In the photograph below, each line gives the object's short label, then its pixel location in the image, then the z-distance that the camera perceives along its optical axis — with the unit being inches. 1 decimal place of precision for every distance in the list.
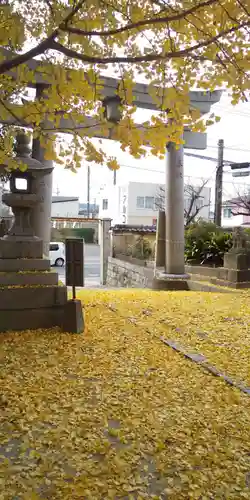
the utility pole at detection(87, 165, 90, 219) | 1389.0
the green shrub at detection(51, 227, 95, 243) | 855.6
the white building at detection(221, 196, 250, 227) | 1069.1
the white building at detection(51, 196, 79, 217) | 1468.1
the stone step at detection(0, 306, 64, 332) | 163.6
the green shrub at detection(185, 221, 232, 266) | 374.0
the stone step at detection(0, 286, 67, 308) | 161.9
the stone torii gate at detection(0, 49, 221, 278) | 311.5
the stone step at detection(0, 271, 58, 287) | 166.4
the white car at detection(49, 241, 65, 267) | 814.5
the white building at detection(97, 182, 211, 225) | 1115.9
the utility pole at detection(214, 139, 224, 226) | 621.3
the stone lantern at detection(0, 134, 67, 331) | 164.2
